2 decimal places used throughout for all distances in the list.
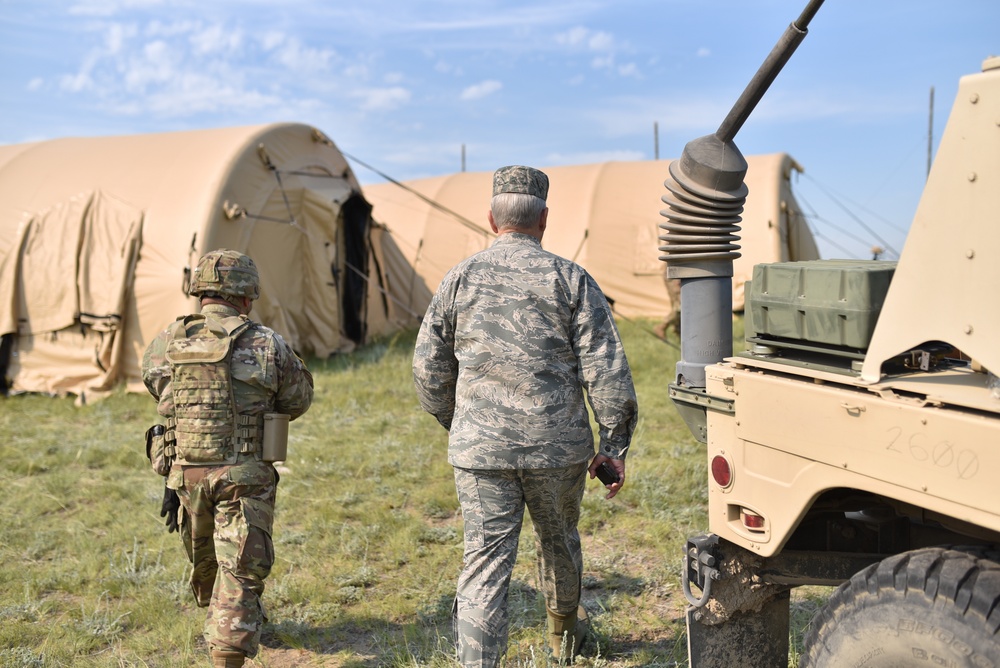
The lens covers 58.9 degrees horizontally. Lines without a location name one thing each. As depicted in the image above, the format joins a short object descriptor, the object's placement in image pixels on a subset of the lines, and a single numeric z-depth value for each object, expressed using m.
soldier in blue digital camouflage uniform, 3.16
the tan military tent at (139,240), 10.48
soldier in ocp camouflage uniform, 3.59
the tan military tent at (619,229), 15.91
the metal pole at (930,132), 21.24
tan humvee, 2.02
